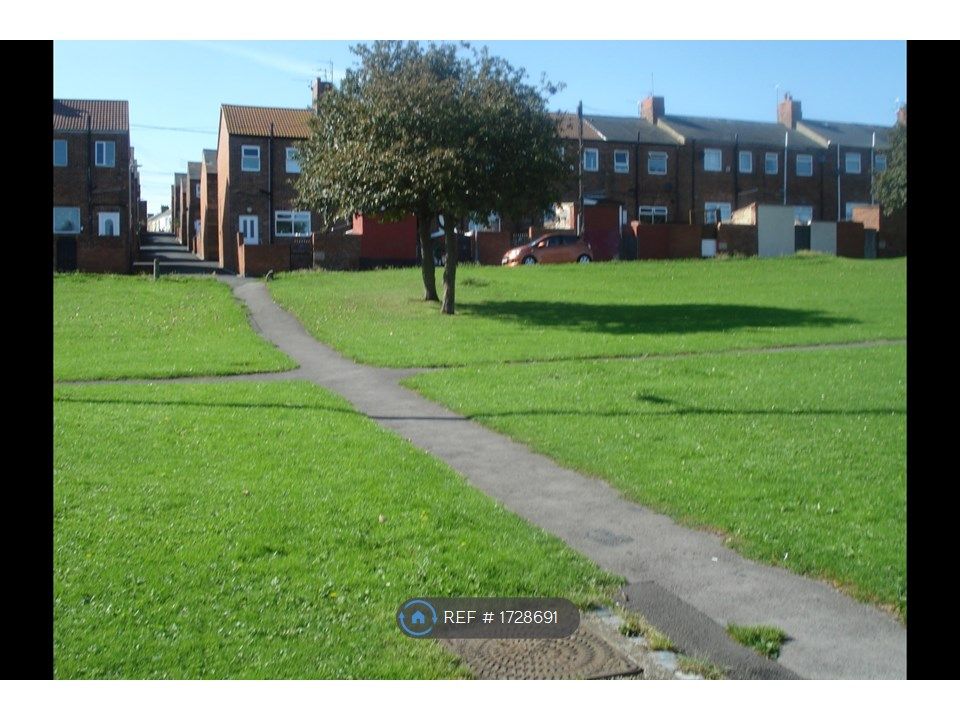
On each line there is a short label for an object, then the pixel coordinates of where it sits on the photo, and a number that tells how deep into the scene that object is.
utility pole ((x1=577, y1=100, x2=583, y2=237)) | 23.74
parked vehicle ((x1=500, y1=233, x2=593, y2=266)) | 40.50
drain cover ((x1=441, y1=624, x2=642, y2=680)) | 4.54
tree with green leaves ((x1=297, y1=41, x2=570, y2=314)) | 21.69
